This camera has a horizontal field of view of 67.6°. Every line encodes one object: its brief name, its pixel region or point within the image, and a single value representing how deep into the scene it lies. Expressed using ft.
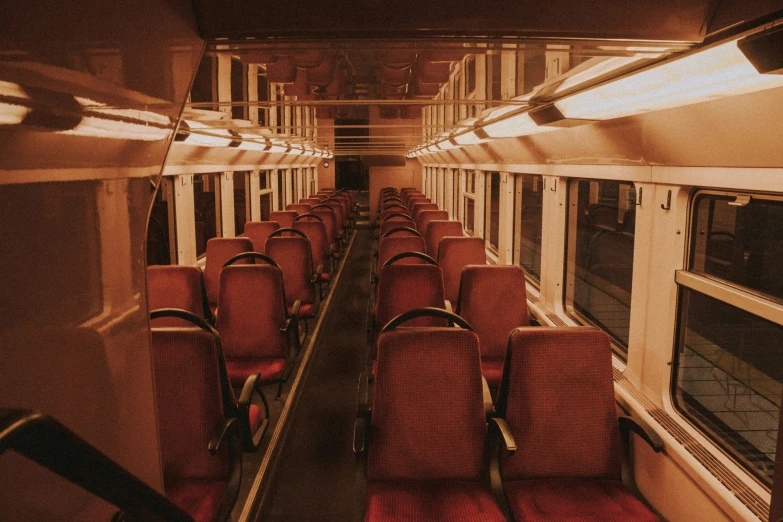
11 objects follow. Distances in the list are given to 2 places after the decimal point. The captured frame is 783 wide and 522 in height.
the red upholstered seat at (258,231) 25.58
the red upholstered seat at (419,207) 34.00
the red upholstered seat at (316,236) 24.99
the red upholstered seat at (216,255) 19.77
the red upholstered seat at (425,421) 8.89
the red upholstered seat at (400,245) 19.12
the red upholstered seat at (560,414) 9.01
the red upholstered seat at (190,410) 8.80
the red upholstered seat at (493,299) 14.53
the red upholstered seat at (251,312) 14.62
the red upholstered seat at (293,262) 19.56
